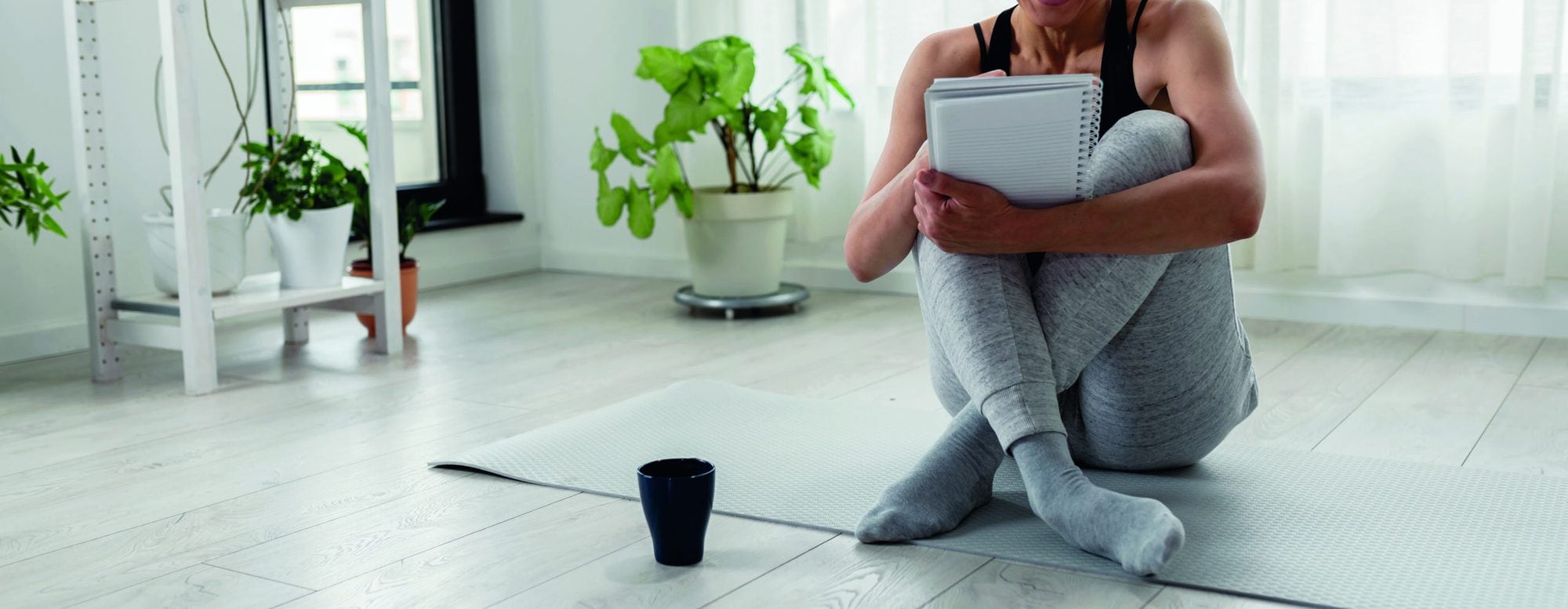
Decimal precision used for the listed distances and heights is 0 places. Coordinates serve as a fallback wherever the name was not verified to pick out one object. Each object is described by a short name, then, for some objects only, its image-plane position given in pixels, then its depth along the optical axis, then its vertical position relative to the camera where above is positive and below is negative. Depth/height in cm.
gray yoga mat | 122 -40
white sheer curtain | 248 -2
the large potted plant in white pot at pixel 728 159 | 281 -5
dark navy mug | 125 -34
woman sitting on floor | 124 -15
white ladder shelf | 216 -14
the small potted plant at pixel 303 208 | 242 -12
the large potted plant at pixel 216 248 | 230 -18
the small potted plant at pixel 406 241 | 269 -20
